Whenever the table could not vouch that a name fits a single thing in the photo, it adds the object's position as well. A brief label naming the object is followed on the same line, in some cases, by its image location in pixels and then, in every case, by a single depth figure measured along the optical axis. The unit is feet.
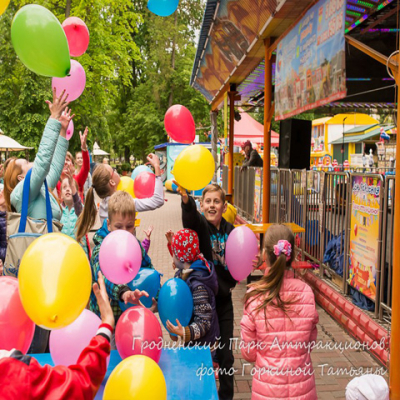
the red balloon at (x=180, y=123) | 18.66
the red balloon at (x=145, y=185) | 18.24
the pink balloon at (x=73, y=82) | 14.78
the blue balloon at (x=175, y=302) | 9.07
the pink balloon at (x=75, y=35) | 17.35
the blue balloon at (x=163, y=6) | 19.07
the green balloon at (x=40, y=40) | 10.39
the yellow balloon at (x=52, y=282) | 6.14
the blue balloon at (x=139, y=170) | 20.30
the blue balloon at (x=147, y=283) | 9.53
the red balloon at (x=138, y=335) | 7.45
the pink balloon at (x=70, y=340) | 7.22
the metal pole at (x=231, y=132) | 46.37
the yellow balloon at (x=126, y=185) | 20.04
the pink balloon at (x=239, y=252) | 11.89
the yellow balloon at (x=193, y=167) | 13.14
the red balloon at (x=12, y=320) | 6.44
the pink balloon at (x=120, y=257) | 8.59
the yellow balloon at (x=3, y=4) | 8.95
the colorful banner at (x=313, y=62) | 15.14
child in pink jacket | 8.02
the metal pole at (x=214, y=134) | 59.38
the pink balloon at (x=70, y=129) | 17.53
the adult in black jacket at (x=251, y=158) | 40.37
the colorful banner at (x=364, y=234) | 15.92
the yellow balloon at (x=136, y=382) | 5.89
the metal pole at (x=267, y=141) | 28.35
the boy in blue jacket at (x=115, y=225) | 9.47
